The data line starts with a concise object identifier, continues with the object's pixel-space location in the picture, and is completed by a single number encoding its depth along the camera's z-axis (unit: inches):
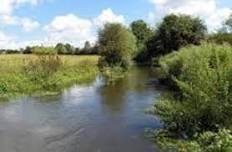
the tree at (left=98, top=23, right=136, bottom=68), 1092.8
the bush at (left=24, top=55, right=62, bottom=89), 665.3
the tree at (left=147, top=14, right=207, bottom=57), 1341.4
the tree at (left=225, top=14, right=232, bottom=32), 970.8
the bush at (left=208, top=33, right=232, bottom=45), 888.9
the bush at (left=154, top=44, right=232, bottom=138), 284.5
